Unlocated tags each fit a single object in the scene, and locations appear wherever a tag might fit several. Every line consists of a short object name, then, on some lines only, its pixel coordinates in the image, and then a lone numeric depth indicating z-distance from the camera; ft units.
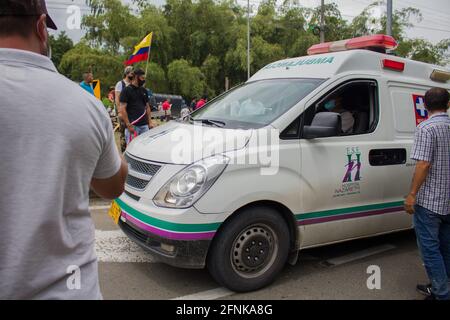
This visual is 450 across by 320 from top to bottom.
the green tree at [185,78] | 97.19
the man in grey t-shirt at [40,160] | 3.76
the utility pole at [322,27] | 69.69
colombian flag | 37.27
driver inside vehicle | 13.20
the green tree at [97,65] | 90.53
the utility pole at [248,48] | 94.55
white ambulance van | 10.27
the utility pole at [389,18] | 42.09
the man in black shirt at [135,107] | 22.89
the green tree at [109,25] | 95.61
